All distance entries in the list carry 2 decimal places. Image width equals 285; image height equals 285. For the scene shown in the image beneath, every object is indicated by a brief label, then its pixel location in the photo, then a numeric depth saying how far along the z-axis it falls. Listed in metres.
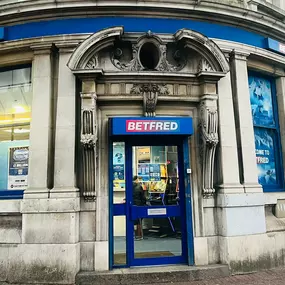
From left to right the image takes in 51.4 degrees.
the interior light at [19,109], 7.10
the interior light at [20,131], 6.99
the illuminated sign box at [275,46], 7.86
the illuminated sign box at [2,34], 6.82
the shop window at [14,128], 6.83
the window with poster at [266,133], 7.98
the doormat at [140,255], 6.32
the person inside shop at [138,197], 6.45
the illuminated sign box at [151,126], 6.19
